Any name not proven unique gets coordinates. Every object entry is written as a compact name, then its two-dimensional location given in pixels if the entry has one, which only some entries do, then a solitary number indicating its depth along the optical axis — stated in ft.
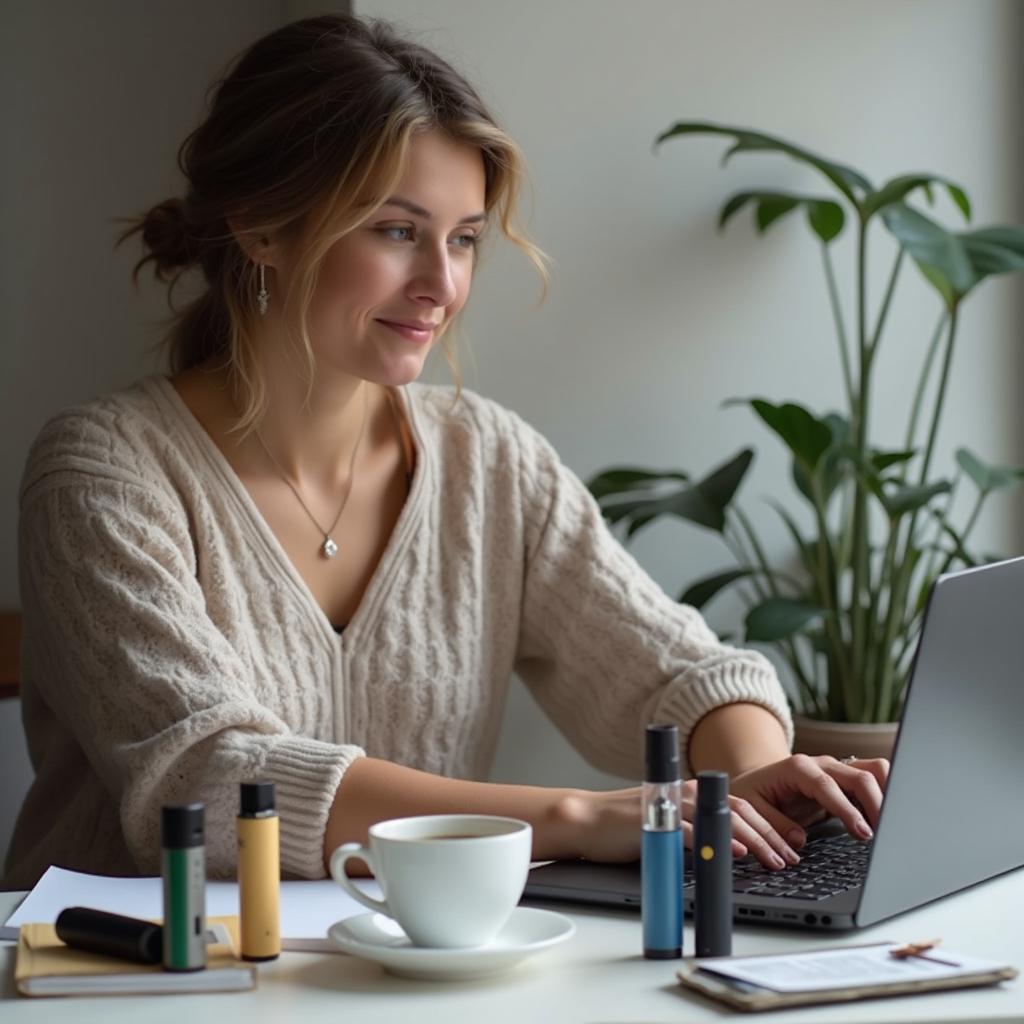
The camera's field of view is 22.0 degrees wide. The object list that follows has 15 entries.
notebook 4.93
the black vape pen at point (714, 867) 5.04
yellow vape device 5.07
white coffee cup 4.94
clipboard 4.77
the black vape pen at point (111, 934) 5.01
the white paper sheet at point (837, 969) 4.82
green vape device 4.94
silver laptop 5.18
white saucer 4.94
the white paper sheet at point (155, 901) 5.41
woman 6.43
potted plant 8.87
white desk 4.78
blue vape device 5.05
